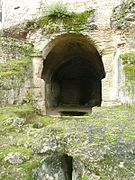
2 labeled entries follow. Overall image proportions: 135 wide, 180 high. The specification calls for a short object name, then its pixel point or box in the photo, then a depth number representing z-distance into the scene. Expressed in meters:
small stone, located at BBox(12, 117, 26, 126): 5.44
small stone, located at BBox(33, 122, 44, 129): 5.92
